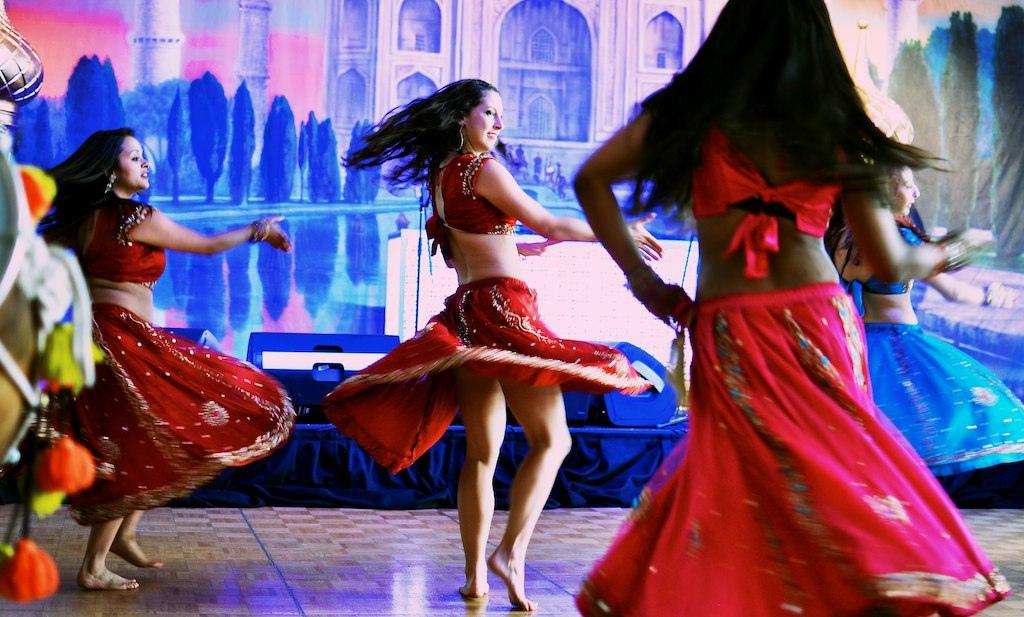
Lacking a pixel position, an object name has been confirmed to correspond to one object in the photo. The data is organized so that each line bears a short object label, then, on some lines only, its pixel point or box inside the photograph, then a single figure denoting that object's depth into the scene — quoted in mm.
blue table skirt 5871
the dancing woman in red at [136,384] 3477
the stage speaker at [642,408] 6406
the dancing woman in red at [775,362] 1854
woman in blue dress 3697
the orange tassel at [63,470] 1443
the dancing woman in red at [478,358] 3393
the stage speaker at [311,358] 5961
